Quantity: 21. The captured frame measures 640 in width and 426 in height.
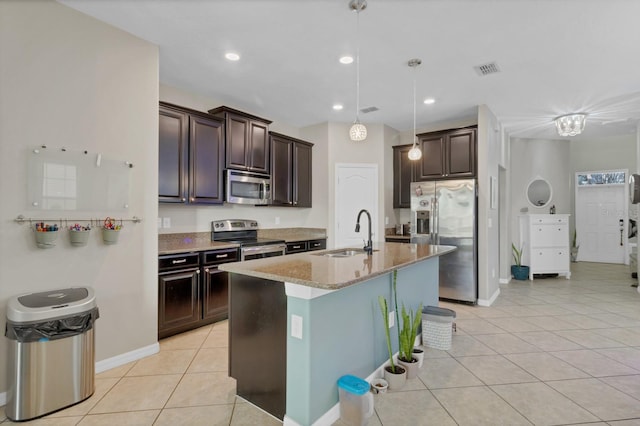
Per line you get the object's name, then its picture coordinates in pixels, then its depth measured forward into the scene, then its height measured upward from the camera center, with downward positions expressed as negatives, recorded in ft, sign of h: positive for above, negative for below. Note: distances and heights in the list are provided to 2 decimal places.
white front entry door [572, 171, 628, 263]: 24.99 -0.36
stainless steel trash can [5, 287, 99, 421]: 6.33 -2.82
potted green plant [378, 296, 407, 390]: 7.32 -3.73
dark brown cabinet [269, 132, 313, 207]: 15.48 +2.34
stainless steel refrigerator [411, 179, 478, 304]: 14.48 -0.57
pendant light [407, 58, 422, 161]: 10.38 +5.09
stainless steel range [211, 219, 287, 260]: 12.79 -1.01
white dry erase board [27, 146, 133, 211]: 7.31 +0.89
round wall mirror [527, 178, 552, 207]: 21.36 +1.66
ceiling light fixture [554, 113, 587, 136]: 15.35 +4.57
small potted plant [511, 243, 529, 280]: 20.15 -3.26
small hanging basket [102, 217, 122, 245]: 8.22 -0.40
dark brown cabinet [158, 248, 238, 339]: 10.18 -2.55
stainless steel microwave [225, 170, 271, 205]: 13.12 +1.26
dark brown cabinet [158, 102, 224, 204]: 10.99 +2.23
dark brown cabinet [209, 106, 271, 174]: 13.04 +3.32
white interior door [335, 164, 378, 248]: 17.30 +1.01
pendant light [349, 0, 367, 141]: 7.51 +5.03
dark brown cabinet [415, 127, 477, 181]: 15.17 +3.12
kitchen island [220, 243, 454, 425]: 5.80 -2.35
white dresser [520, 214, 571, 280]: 20.10 -1.61
